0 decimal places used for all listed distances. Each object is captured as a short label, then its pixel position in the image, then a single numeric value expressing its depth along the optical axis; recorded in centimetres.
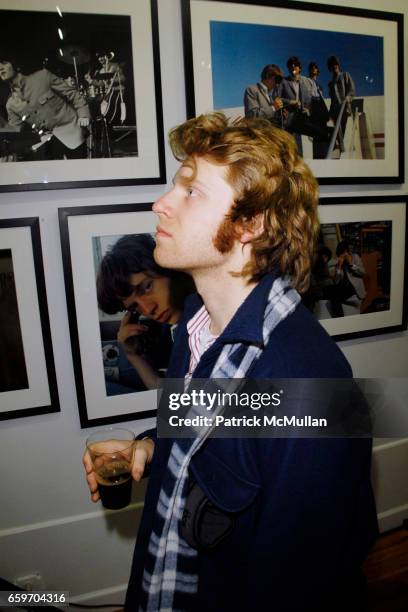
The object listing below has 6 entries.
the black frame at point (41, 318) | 135
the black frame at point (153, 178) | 134
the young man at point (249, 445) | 73
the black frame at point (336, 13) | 140
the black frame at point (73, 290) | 138
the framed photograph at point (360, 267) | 175
